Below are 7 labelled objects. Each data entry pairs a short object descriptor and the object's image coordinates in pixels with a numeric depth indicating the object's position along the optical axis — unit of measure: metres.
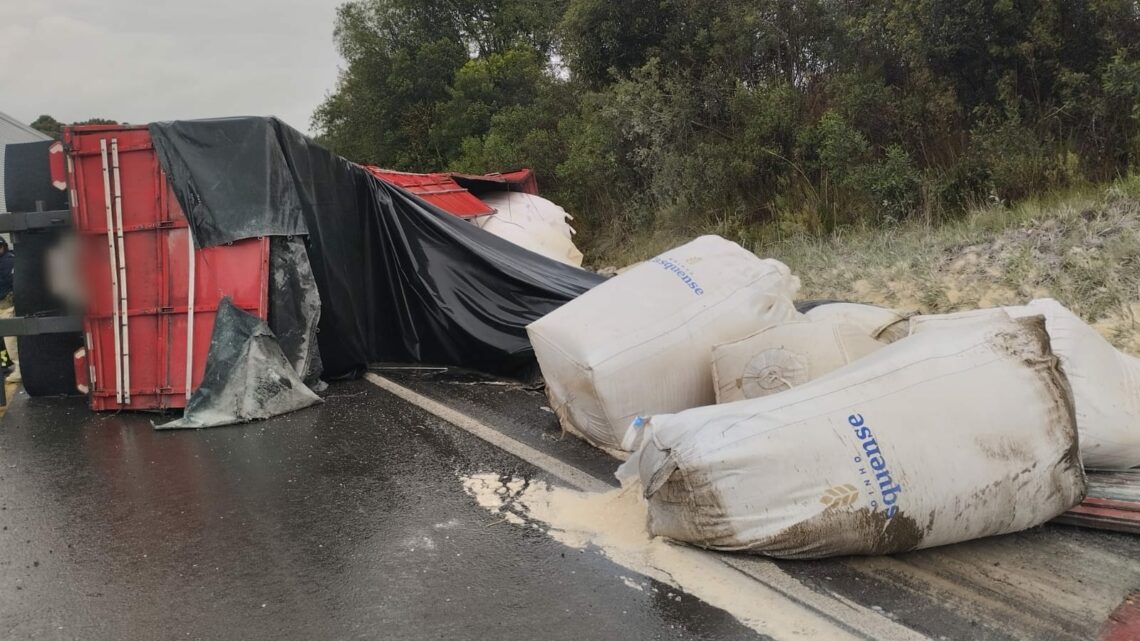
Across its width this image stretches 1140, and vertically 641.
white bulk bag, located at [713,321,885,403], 3.82
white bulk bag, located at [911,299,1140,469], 3.24
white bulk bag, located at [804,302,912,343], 4.09
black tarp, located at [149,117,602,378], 5.66
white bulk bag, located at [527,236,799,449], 4.08
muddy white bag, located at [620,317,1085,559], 2.73
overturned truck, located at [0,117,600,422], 5.62
